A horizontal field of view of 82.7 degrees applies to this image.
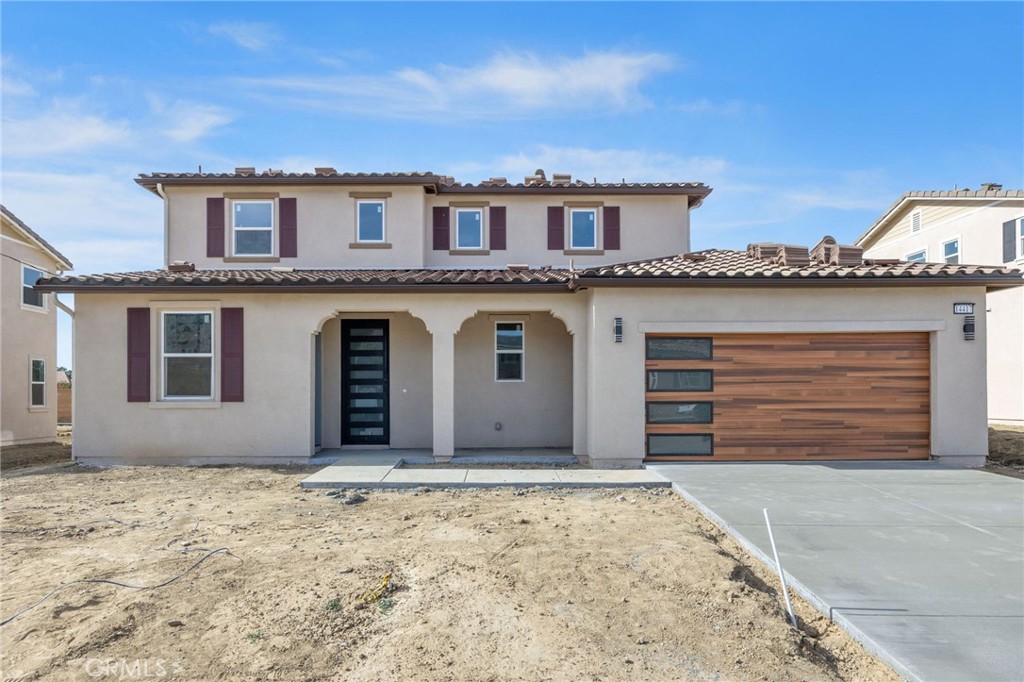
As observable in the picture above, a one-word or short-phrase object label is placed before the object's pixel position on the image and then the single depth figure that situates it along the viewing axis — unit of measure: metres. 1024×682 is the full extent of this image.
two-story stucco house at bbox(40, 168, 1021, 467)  9.94
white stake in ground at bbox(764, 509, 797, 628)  4.19
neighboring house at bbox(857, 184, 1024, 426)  17.39
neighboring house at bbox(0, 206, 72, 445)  15.41
